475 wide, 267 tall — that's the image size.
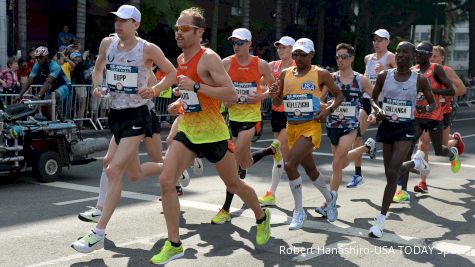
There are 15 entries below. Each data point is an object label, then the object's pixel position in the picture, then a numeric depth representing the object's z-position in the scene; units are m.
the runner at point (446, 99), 9.16
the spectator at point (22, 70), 15.76
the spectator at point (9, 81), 14.83
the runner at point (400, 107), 6.93
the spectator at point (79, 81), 15.48
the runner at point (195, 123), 5.50
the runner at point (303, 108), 6.98
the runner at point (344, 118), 7.73
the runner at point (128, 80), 6.11
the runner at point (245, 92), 7.84
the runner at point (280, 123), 8.20
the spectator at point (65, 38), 18.25
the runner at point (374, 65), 9.73
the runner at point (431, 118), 8.38
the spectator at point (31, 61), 16.11
